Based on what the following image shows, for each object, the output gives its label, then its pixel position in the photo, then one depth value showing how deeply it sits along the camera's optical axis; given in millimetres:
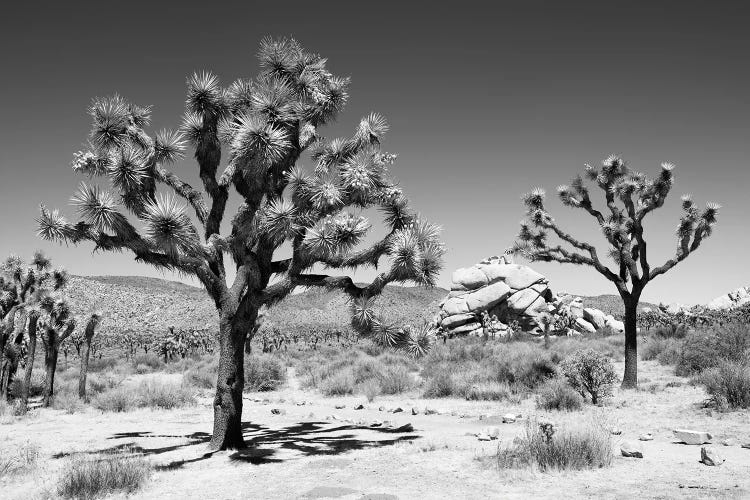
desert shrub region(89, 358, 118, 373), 33406
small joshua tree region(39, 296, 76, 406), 18484
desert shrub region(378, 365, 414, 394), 18688
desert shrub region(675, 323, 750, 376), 16000
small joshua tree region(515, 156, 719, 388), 15383
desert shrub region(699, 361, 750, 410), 11219
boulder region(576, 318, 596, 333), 43281
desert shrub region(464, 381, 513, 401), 15789
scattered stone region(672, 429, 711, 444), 8664
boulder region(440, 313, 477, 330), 43966
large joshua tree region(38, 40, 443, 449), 8508
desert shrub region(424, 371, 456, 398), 17328
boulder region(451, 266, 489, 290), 46812
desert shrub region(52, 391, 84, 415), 17144
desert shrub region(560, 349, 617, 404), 13461
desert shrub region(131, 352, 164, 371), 35062
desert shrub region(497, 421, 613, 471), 7340
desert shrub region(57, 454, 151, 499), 6793
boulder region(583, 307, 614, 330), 44906
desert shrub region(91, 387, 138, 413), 16781
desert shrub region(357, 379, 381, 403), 17922
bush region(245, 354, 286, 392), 21734
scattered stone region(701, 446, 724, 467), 7094
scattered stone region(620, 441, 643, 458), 7816
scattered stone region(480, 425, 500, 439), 9727
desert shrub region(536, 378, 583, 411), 12945
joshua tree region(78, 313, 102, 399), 19547
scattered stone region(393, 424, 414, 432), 11736
